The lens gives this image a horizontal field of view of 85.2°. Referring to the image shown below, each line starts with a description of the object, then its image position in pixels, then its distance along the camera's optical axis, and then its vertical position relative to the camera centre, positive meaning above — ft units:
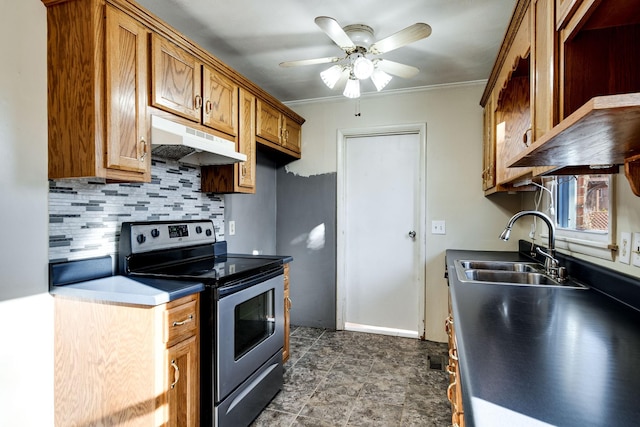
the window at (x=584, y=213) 4.89 +0.01
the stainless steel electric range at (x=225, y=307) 5.31 -1.64
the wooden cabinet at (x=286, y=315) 8.09 -2.44
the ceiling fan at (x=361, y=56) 5.43 +2.87
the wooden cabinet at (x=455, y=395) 3.64 -2.11
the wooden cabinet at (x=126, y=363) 4.58 -2.10
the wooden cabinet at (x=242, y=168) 8.01 +1.04
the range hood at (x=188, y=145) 5.64 +1.18
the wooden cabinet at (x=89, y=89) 4.78 +1.73
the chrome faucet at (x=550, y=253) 5.70 -0.66
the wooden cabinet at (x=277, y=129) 8.90 +2.40
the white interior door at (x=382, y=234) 10.60 -0.65
